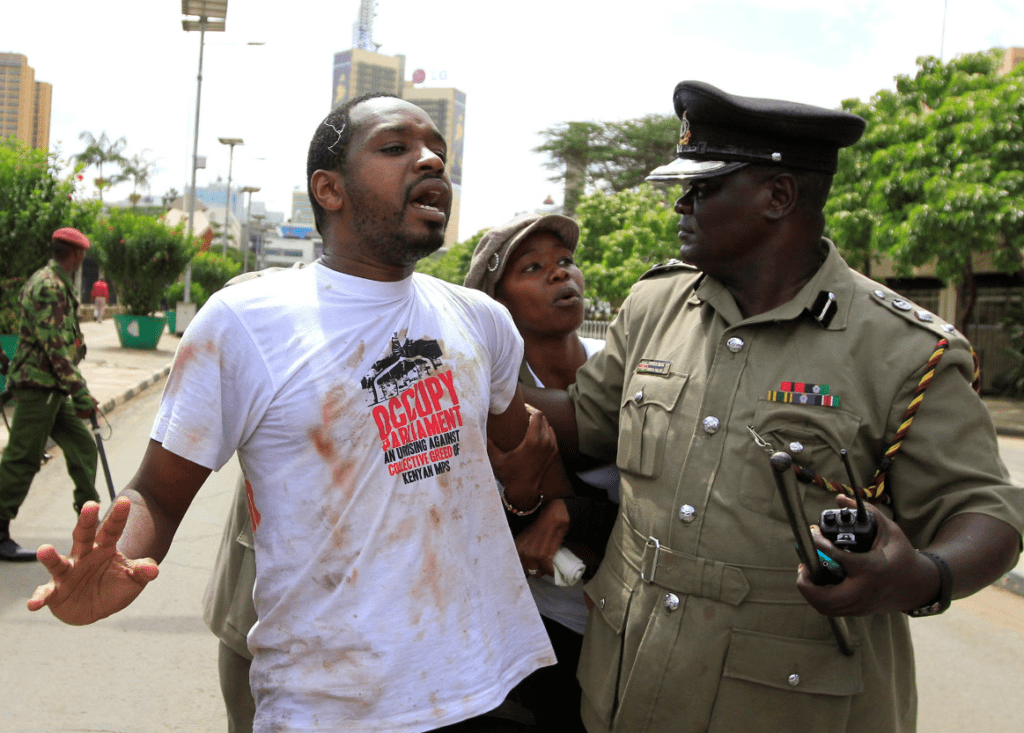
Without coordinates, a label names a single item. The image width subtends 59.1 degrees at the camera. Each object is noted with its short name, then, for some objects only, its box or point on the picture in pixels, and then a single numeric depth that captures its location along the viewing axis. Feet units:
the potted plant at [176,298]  93.26
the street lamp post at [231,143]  124.36
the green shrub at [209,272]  111.95
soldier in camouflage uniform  19.21
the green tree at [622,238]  93.61
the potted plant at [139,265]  67.00
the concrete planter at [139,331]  66.28
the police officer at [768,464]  6.29
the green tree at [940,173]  53.42
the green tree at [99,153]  172.86
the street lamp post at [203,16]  73.31
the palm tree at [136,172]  183.11
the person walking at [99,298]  94.38
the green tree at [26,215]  37.88
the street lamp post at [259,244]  181.31
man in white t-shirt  5.82
